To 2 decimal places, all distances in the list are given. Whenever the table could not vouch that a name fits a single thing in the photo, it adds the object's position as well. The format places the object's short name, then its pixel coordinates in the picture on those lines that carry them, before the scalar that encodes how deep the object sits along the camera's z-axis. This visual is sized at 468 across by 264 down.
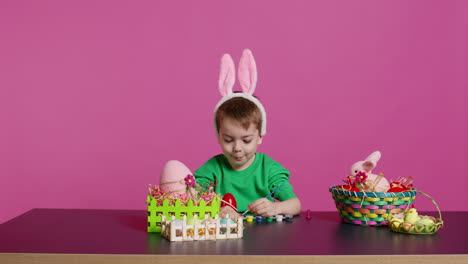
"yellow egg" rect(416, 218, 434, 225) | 1.88
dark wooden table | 1.52
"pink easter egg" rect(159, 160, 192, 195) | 2.00
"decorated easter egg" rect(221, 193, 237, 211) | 2.23
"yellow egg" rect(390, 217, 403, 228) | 1.92
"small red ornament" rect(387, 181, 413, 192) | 2.10
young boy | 2.40
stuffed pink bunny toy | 2.08
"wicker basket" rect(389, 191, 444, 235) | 1.87
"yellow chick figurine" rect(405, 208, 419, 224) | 1.90
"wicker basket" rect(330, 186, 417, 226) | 2.02
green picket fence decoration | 1.89
